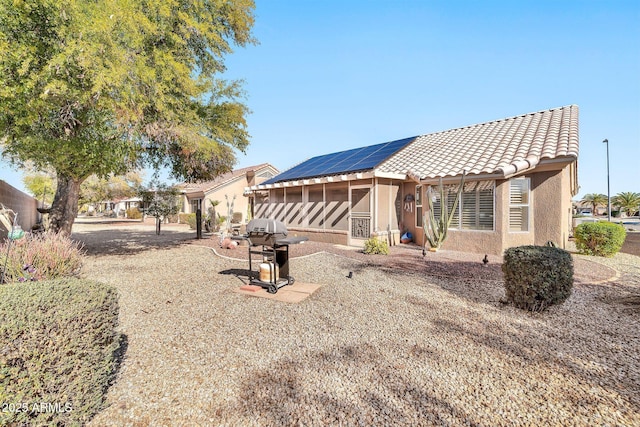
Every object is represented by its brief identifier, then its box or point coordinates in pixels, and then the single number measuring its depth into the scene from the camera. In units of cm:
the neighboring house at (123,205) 4703
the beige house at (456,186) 1041
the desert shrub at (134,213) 3997
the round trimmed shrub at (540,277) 496
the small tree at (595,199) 5652
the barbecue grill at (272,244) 609
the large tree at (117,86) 625
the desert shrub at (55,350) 212
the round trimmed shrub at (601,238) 1011
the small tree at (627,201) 4856
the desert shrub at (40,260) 441
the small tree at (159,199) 2145
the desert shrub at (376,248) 1063
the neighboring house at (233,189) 2878
